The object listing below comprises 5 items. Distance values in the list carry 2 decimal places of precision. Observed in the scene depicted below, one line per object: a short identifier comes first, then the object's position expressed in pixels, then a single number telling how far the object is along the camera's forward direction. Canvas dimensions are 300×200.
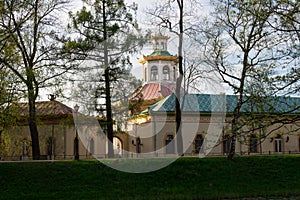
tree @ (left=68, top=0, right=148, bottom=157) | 25.16
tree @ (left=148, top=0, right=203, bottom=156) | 26.31
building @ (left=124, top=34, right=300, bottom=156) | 36.00
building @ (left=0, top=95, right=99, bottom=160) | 34.34
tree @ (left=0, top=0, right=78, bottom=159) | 20.66
